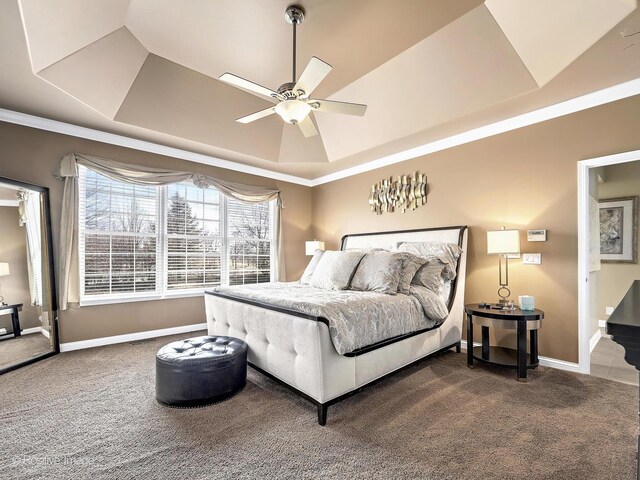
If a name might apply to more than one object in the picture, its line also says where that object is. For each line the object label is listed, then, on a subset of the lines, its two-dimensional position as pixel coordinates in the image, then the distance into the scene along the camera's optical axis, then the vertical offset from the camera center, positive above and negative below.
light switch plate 3.28 -0.17
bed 2.14 -0.88
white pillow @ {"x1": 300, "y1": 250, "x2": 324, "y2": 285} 3.91 -0.33
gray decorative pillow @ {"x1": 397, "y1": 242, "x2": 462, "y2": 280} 3.47 -0.11
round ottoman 2.29 -1.00
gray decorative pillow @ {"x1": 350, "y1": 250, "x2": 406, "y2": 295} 3.02 -0.31
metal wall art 4.37 +0.73
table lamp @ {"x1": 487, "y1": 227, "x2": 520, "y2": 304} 3.07 +0.01
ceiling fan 2.13 +1.11
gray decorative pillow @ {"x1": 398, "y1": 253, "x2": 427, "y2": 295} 3.09 -0.28
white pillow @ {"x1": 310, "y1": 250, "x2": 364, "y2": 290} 3.32 -0.31
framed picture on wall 4.17 +0.19
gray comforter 2.24 -0.54
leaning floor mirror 3.12 -0.38
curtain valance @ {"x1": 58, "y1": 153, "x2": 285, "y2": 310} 3.63 +0.75
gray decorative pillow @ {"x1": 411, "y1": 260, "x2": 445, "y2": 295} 3.30 -0.36
